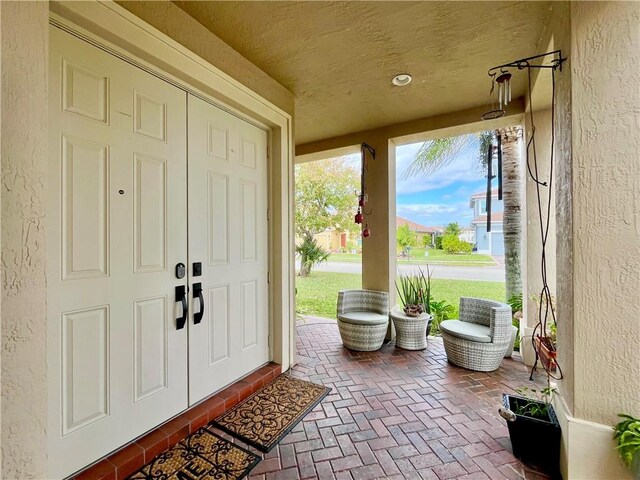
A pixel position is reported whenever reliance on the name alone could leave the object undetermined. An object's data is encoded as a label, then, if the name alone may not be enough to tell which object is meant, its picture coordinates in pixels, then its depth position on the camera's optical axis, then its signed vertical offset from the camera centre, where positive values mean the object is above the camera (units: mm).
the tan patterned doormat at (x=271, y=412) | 1806 -1278
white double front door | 1388 -60
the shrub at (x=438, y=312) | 4025 -1074
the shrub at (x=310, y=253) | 8148 -369
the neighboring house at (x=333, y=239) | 8414 +43
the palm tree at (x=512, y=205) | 3486 +443
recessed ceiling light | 2514 +1505
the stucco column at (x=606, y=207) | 1305 +157
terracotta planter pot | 2224 -959
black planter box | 1509 -1145
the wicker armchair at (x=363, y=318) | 3160 -910
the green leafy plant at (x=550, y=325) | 2443 -807
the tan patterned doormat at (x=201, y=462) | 1498 -1275
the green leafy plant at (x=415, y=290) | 3570 -654
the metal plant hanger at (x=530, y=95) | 1622 +1047
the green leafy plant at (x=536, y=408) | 1644 -1032
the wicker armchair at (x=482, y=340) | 2629 -978
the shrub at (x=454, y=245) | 4916 -91
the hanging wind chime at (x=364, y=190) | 3625 +665
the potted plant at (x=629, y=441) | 1214 -906
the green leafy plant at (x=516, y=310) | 3165 -841
